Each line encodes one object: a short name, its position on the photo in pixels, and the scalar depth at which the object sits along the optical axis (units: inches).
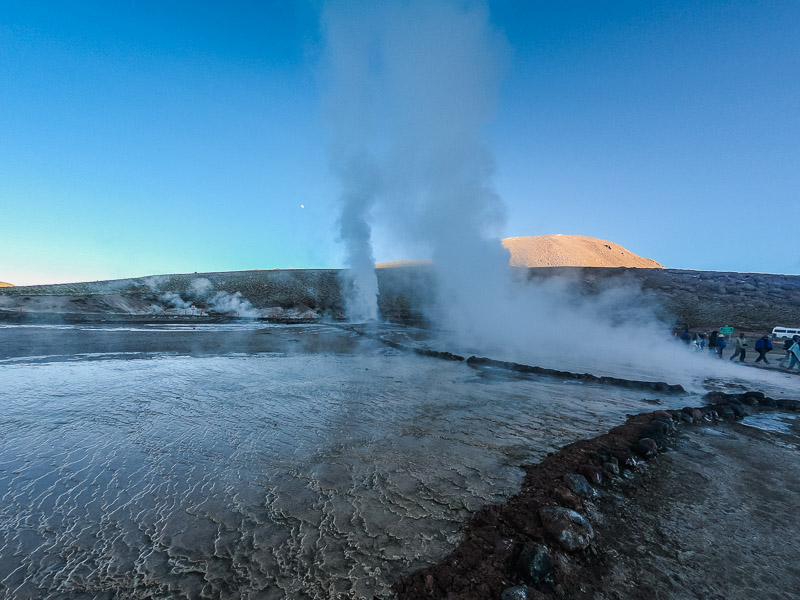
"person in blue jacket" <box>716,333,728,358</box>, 633.5
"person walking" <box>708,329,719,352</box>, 665.6
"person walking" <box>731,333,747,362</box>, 573.5
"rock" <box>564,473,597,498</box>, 122.8
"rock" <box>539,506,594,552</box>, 92.8
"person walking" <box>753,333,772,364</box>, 526.0
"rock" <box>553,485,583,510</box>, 112.7
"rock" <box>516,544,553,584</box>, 81.2
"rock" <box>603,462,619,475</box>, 139.9
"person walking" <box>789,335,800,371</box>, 479.8
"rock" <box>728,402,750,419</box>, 231.9
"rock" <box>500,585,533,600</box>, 74.2
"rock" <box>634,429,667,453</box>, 173.6
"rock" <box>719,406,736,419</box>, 228.4
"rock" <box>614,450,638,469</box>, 145.9
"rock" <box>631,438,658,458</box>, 157.8
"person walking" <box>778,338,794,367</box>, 531.7
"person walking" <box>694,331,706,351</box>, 677.9
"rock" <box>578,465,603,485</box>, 131.8
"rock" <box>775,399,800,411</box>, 260.7
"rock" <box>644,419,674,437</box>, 185.2
